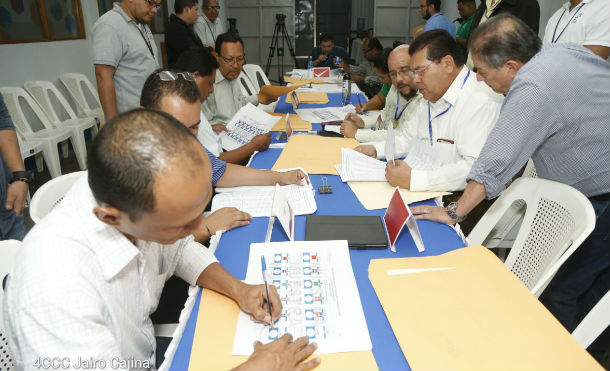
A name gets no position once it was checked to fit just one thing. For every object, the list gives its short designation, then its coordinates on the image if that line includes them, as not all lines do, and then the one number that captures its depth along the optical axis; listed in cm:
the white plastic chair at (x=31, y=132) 333
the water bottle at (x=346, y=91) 335
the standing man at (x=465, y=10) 462
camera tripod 848
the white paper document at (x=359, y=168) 170
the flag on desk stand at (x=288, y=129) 235
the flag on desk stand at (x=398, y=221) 112
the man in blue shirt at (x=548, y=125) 126
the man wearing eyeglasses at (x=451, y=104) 174
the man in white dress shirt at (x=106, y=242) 62
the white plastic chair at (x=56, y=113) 371
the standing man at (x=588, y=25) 239
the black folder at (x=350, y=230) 119
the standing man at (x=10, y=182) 150
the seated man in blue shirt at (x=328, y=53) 612
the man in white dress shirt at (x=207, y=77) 208
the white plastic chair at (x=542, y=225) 113
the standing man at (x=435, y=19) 412
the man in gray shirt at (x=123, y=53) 242
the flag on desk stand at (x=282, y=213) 115
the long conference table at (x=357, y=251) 83
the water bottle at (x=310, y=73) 507
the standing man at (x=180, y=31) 374
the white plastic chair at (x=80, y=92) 419
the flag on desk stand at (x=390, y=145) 163
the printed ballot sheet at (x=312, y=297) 85
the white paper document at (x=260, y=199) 145
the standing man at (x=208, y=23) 500
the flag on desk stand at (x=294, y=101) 317
